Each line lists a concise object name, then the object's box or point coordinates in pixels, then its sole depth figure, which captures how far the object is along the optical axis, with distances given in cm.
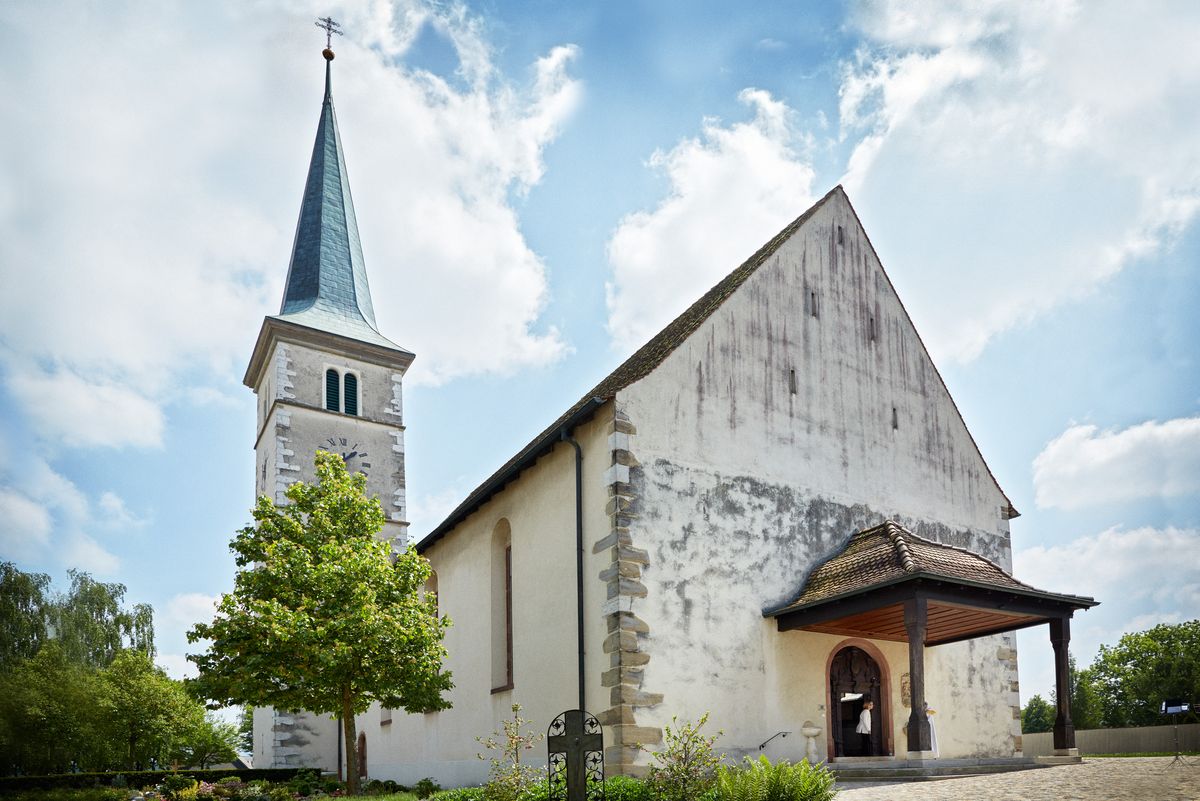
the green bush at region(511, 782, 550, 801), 1299
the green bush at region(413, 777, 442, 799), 1902
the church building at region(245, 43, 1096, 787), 1569
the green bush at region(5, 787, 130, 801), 1441
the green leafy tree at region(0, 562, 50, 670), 2112
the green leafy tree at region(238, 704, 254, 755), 8119
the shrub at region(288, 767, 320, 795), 2359
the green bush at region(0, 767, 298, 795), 2351
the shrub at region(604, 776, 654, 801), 1258
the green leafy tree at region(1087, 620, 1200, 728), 4866
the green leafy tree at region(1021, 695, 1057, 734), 6719
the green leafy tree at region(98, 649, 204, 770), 3888
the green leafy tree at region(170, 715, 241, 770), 4822
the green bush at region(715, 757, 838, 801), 1096
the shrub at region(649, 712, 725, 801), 1255
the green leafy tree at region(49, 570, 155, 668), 3609
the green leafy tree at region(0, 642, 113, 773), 1844
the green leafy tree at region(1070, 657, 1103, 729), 5526
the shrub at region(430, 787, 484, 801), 1440
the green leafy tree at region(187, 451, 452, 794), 1952
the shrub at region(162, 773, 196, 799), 2316
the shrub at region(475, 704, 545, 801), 1327
